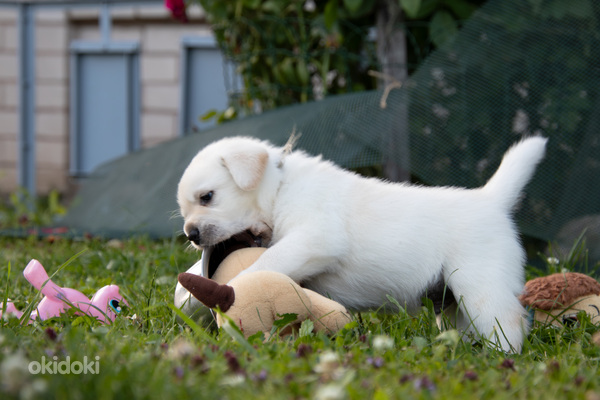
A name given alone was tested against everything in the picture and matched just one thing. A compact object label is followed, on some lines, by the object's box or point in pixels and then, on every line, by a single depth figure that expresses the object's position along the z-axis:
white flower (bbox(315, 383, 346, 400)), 2.37
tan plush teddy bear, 3.89
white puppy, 4.51
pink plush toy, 4.48
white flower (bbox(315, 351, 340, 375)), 2.76
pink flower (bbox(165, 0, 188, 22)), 10.34
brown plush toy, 4.84
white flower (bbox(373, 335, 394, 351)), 3.04
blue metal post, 15.70
